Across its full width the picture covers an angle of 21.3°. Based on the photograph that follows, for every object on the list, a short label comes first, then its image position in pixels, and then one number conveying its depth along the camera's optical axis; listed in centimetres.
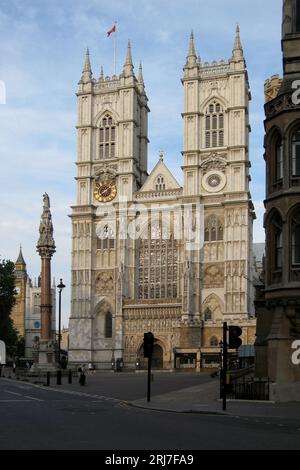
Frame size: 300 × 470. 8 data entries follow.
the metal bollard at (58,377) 4867
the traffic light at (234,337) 2570
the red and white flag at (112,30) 9975
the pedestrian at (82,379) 4794
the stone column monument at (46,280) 7006
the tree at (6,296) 8306
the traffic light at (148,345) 3180
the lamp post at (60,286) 5872
